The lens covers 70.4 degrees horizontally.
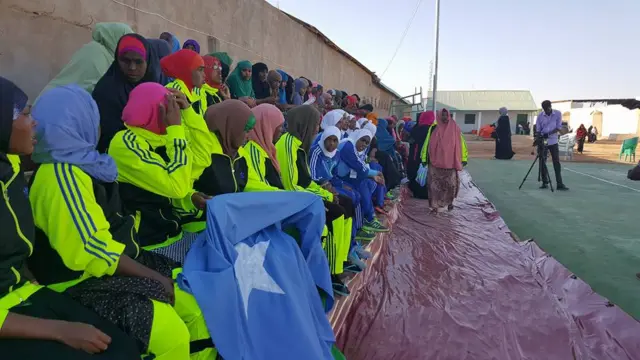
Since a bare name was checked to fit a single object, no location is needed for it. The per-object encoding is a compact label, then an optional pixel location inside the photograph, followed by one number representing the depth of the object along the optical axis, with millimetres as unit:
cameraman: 8844
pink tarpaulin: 2742
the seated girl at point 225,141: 2668
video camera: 8961
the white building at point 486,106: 41250
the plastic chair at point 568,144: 17688
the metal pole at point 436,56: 19000
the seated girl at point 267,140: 3158
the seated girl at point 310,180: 3311
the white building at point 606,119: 30922
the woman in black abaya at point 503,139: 16328
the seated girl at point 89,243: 1596
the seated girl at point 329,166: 4173
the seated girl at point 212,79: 3953
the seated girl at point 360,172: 4926
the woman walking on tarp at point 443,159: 6773
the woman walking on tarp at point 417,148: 7907
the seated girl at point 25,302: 1326
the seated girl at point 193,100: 2586
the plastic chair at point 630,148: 16562
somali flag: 1882
